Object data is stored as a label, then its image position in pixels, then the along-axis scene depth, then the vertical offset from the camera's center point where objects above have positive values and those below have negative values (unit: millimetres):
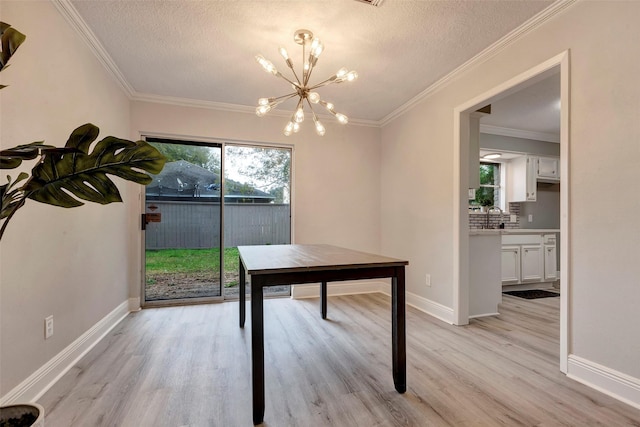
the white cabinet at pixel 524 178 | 4586 +578
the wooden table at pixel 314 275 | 1414 -333
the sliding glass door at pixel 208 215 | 3393 -31
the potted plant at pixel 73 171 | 875 +133
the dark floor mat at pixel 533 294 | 3777 -1074
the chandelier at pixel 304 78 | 1924 +967
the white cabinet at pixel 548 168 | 4664 +752
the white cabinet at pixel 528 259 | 3988 -638
